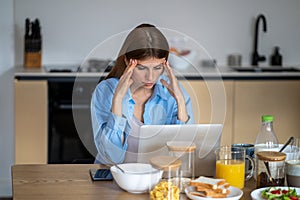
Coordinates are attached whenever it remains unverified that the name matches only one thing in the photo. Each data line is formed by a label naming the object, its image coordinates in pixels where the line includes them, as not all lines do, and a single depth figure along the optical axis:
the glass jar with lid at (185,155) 2.21
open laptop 2.27
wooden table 2.11
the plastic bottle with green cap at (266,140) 2.32
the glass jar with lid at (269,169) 2.16
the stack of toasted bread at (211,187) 2.03
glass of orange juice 2.19
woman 2.45
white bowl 2.10
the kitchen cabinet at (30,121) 4.11
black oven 4.16
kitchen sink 4.51
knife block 4.42
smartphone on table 2.29
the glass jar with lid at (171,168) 2.11
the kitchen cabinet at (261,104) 4.28
